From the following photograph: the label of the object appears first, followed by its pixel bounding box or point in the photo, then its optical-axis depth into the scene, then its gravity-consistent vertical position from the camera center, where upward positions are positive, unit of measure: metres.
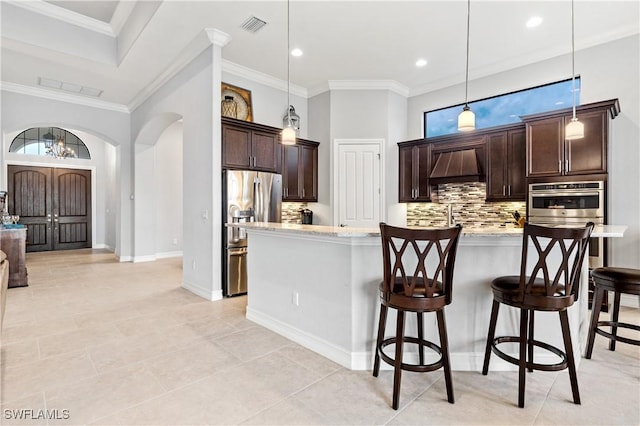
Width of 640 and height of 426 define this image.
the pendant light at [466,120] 2.87 +0.79
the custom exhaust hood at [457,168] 4.82 +0.65
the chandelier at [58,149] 7.89 +1.51
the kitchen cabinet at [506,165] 4.45 +0.63
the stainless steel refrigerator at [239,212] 4.25 -0.02
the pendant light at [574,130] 2.91 +0.72
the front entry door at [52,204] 8.20 +0.15
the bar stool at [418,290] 1.88 -0.48
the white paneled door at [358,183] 5.61 +0.47
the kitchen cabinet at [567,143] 3.70 +0.80
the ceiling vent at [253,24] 3.78 +2.19
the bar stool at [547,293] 1.88 -0.49
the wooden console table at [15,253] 4.71 -0.62
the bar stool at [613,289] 2.38 -0.59
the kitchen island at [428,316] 2.35 -0.64
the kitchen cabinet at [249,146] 4.33 +0.91
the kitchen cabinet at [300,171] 5.49 +0.68
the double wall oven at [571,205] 3.69 +0.07
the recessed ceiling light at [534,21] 3.73 +2.19
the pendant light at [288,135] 3.49 +0.80
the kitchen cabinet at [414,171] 5.39 +0.66
